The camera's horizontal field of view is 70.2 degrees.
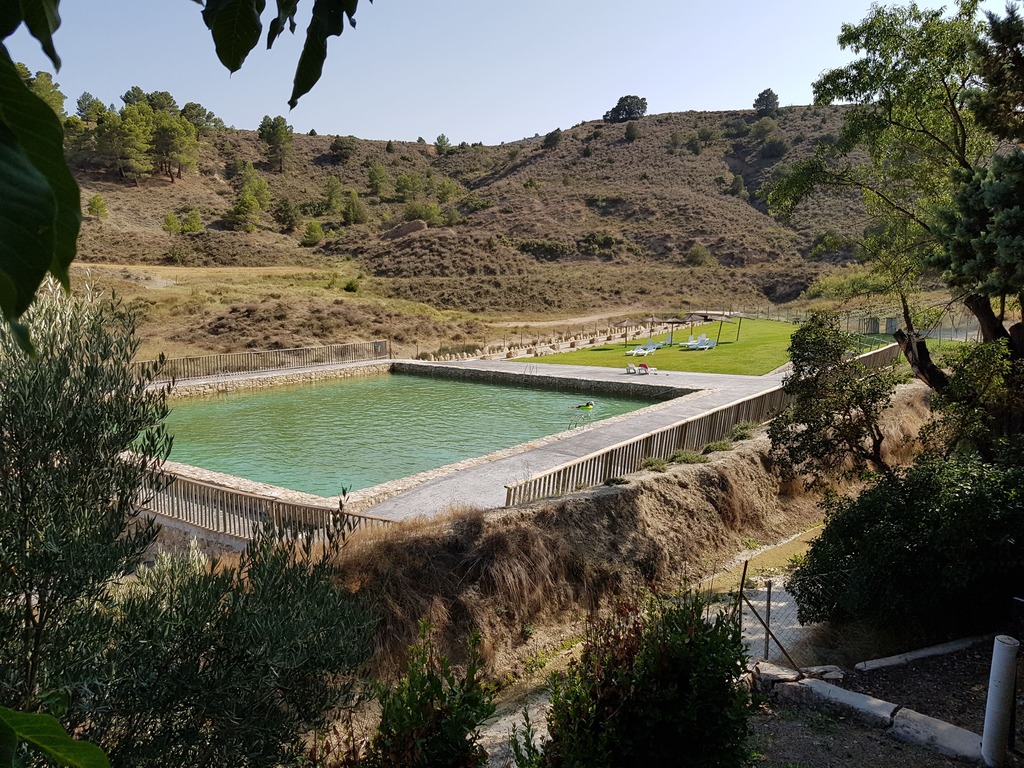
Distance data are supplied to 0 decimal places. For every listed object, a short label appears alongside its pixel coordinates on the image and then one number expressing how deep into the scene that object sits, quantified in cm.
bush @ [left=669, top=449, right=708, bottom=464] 1608
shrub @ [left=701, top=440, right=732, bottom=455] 1684
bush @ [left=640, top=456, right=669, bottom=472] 1552
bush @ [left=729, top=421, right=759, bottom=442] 1769
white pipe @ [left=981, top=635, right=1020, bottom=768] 610
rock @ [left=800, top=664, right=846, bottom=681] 801
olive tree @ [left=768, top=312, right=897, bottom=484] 1236
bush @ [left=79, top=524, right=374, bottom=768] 487
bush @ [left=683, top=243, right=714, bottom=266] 6694
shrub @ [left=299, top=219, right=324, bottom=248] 6756
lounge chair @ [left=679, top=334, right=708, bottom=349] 3341
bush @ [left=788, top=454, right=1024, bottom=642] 862
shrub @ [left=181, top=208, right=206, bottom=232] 6412
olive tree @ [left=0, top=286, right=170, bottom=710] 472
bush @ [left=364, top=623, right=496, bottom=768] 486
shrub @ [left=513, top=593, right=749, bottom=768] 530
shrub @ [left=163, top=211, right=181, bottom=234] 6331
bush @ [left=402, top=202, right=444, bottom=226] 7394
